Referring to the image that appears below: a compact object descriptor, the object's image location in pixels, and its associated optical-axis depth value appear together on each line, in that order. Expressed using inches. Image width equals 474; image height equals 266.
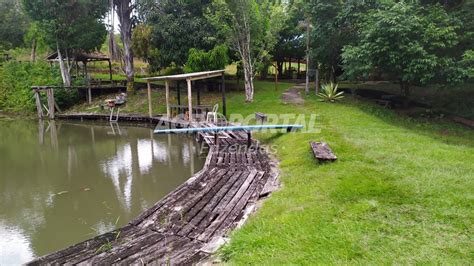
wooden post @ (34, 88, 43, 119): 765.3
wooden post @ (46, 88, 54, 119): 757.3
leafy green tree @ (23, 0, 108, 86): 761.0
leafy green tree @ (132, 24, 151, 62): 759.1
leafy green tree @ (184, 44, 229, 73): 661.9
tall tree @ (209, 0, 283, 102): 609.0
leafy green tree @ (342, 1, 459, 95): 427.8
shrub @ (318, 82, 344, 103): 599.8
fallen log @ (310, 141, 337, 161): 269.0
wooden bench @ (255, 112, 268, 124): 438.7
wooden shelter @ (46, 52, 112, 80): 863.1
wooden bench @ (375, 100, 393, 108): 569.1
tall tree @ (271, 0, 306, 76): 892.6
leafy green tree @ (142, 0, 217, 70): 719.7
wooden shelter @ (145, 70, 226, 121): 492.7
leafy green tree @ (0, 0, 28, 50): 1117.1
